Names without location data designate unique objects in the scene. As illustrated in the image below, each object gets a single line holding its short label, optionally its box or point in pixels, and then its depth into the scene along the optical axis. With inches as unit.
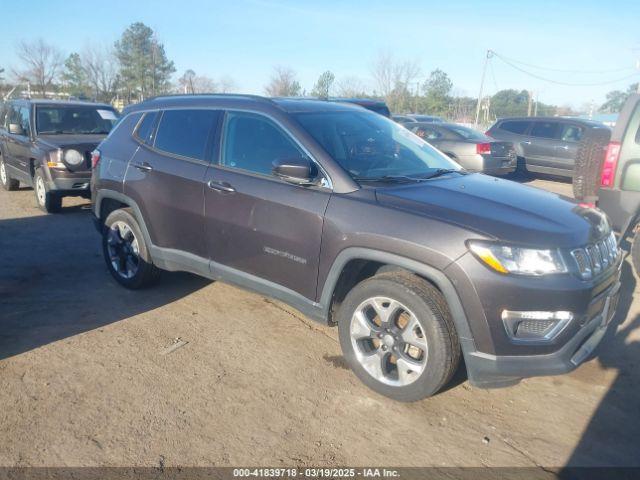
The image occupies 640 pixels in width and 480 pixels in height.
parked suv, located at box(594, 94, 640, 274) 209.2
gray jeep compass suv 111.3
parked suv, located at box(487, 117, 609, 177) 514.0
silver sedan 493.4
